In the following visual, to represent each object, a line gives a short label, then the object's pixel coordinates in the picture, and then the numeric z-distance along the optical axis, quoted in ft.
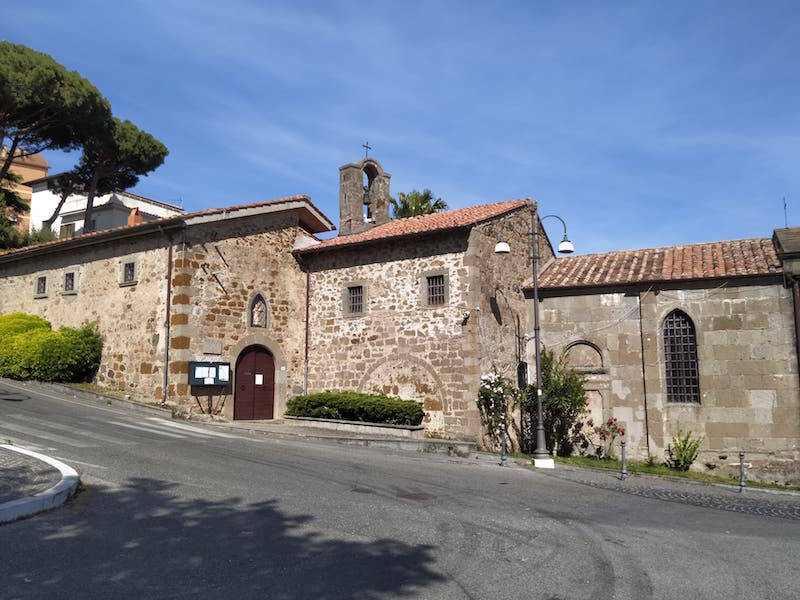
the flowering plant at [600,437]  56.34
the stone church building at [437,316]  53.11
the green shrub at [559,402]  56.29
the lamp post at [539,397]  47.21
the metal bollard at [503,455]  46.60
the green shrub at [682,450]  52.85
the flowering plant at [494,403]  54.44
